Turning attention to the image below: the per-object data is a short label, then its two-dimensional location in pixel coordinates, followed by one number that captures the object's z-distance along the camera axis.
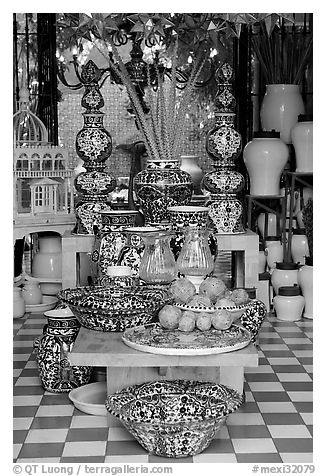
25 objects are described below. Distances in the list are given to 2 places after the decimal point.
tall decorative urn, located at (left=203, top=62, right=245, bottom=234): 6.02
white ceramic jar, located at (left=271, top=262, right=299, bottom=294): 6.66
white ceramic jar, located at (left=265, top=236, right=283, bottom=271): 7.02
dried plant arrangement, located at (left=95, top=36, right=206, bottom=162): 5.44
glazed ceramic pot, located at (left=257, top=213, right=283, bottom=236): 7.30
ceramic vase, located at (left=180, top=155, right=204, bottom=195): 8.02
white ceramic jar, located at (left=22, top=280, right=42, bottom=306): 6.83
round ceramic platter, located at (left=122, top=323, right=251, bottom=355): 3.49
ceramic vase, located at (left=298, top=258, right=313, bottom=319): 6.43
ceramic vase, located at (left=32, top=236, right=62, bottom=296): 6.98
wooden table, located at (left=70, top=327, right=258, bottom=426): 3.49
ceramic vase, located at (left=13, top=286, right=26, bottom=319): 6.55
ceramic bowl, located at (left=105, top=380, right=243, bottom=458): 3.56
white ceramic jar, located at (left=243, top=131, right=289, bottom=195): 6.76
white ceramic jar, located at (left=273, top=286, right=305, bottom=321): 6.42
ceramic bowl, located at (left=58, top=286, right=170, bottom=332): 3.89
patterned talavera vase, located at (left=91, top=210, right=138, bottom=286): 4.79
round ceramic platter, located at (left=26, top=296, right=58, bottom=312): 6.79
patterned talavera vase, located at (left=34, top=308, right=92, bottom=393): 4.58
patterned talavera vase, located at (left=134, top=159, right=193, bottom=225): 5.07
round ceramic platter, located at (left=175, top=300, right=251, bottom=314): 3.81
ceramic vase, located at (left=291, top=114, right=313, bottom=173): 6.82
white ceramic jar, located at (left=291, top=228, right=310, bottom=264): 7.00
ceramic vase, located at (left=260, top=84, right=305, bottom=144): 7.14
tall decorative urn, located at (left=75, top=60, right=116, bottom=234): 5.95
